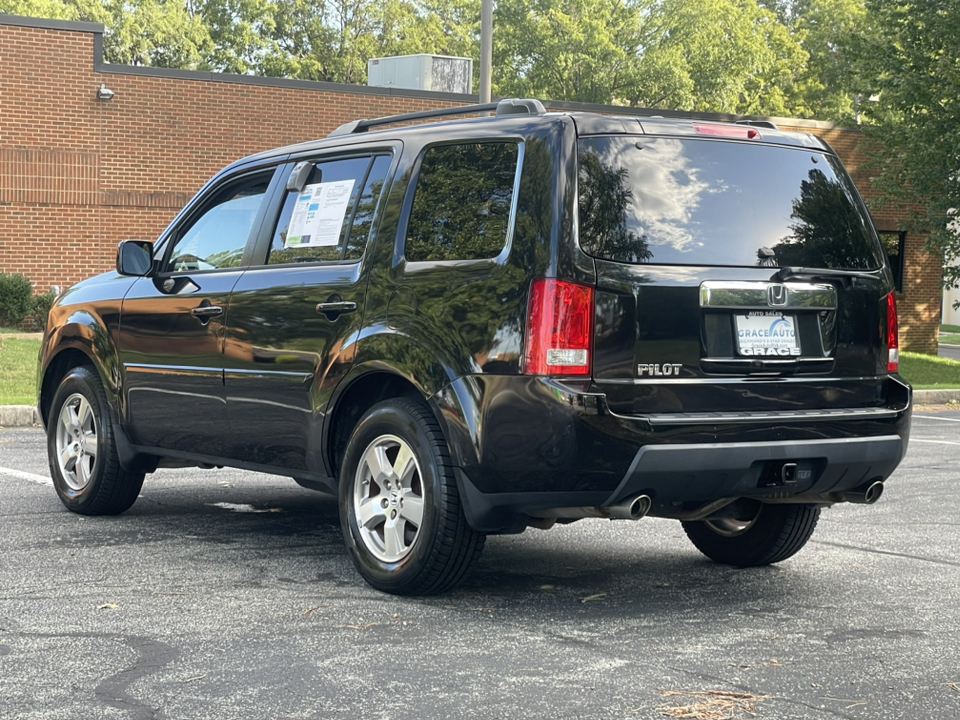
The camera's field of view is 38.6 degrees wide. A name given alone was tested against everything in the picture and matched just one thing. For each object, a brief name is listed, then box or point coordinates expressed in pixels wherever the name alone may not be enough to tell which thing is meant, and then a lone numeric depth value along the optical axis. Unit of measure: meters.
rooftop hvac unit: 28.55
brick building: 24.27
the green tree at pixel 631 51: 51.16
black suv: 5.25
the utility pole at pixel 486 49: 20.00
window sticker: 6.37
